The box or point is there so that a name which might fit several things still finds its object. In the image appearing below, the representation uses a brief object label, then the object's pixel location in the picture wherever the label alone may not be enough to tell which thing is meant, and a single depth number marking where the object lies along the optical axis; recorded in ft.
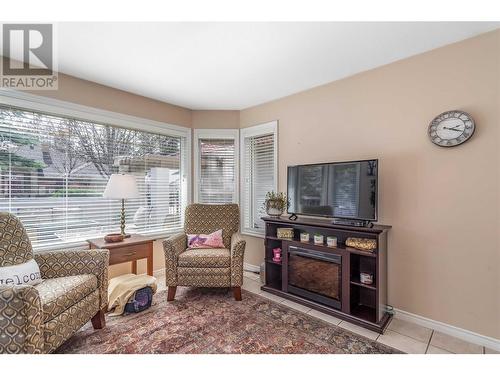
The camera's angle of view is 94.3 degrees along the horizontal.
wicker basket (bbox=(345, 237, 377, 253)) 6.82
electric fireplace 7.46
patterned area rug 5.74
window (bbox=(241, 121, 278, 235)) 11.11
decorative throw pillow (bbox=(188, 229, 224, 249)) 9.22
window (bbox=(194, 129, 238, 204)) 11.98
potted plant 9.32
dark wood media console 6.77
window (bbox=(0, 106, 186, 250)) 7.49
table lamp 8.28
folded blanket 7.32
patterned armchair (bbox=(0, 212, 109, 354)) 4.16
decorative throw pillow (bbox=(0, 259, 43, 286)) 5.32
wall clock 6.08
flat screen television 6.95
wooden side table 7.77
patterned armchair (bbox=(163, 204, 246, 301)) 8.07
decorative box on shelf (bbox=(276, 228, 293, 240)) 8.61
